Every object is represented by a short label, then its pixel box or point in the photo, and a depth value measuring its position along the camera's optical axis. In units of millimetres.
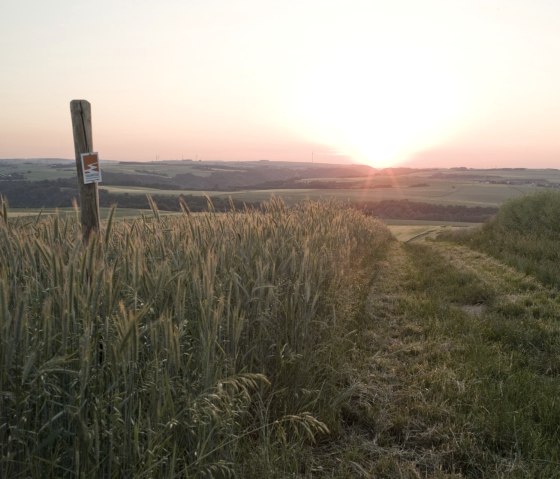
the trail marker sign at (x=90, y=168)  3682
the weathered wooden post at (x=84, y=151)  3725
